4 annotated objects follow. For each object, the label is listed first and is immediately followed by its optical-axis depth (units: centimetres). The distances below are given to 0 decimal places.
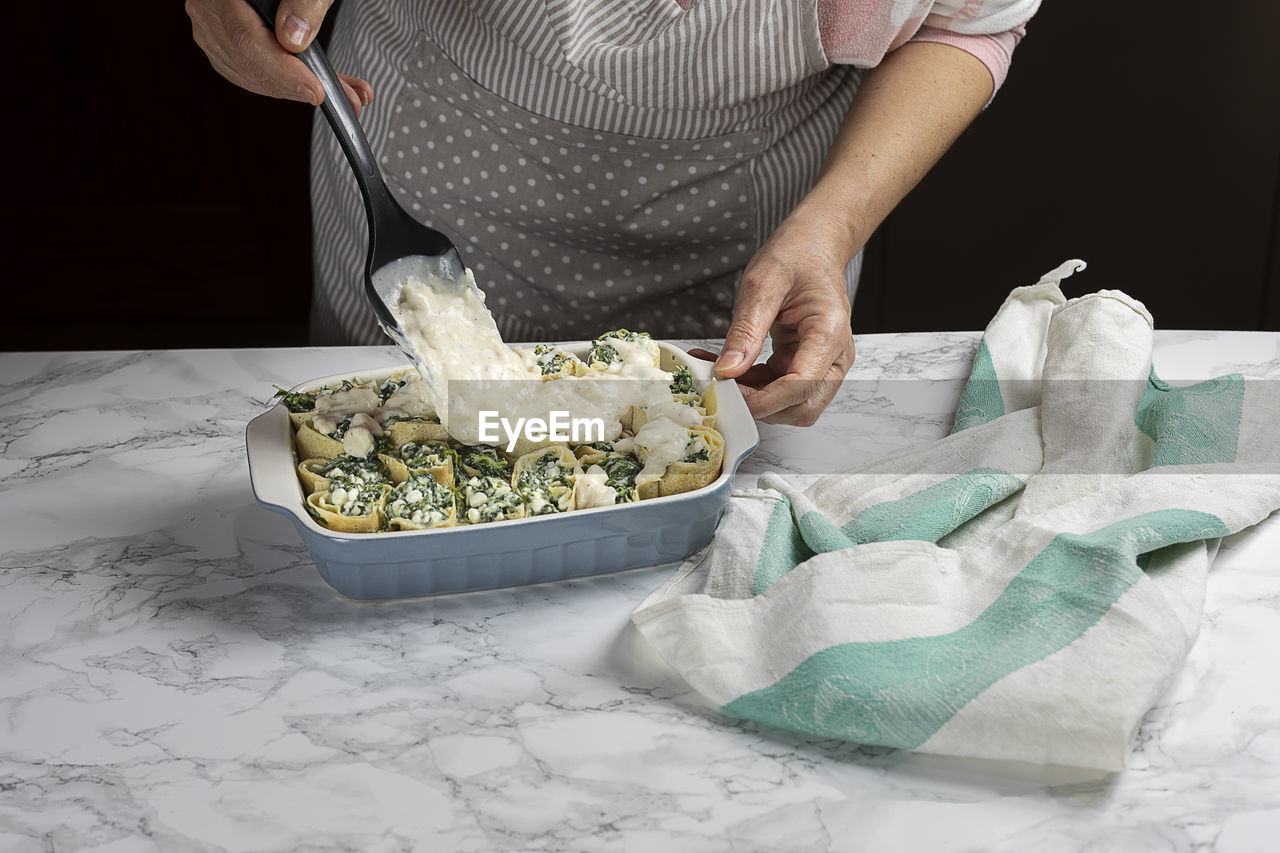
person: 118
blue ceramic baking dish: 75
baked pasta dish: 78
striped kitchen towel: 65
